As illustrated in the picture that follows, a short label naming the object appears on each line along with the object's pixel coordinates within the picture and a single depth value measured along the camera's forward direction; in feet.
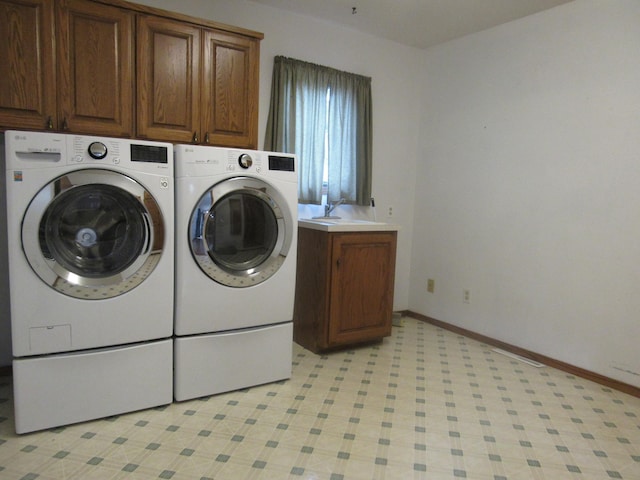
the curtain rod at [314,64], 9.87
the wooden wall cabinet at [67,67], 6.27
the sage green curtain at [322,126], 9.96
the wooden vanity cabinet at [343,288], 9.25
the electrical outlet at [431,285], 12.19
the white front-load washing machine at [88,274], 5.73
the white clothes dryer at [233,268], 6.84
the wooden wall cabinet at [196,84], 7.26
